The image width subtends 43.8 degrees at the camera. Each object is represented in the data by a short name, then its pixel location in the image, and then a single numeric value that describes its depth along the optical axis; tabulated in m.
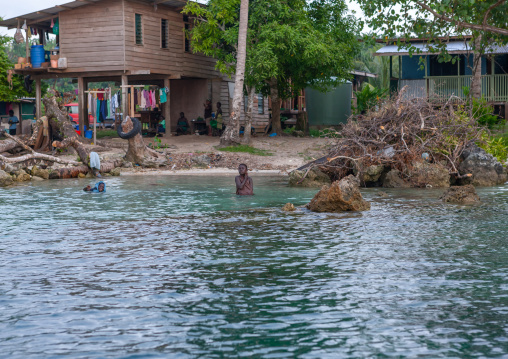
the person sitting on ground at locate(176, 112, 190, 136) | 33.97
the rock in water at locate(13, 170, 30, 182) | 21.22
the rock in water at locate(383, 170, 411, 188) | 18.59
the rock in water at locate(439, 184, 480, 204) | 14.42
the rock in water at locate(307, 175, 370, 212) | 13.23
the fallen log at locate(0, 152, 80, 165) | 21.77
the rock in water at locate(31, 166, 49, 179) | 22.02
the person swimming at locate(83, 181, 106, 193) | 17.28
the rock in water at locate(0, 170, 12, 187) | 19.65
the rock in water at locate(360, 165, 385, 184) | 18.39
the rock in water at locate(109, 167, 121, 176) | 22.95
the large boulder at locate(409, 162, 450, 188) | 18.30
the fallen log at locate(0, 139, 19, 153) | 23.48
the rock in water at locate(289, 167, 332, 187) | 19.06
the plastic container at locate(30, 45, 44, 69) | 30.62
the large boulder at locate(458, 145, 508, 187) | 18.80
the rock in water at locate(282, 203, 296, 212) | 13.54
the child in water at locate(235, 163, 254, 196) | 16.16
